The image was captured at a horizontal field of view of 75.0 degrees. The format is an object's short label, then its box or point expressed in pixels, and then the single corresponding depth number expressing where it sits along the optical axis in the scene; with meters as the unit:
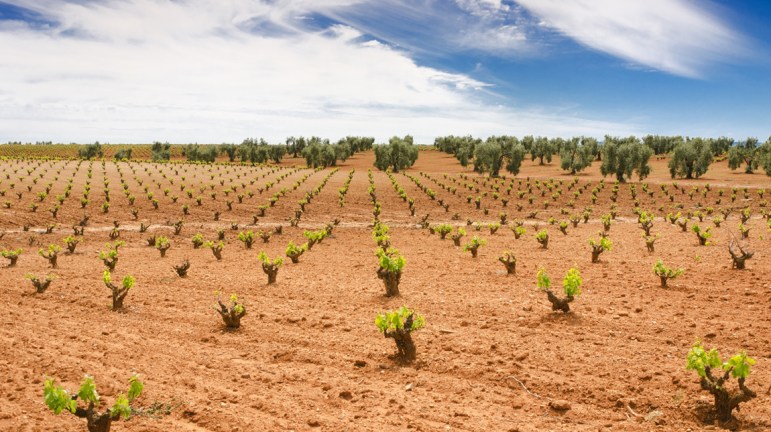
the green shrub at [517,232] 25.16
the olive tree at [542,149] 116.38
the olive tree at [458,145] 110.75
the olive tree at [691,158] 77.62
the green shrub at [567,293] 11.95
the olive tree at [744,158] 85.81
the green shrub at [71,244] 24.75
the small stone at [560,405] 7.74
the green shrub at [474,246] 20.92
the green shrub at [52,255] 19.94
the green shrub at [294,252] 20.78
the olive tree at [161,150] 146.27
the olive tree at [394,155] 103.81
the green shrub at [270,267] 16.54
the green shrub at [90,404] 6.21
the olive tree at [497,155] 82.56
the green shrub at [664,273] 14.37
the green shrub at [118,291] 13.23
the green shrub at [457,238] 24.83
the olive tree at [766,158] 75.88
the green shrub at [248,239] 26.47
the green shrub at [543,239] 23.36
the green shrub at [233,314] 11.54
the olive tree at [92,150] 149.46
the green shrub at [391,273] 14.20
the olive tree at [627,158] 71.00
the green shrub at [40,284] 14.88
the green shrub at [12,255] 20.56
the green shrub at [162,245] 23.92
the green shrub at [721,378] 6.95
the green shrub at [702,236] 20.93
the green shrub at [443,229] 26.55
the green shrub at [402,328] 9.47
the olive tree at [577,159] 90.88
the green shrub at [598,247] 18.61
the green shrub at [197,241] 27.00
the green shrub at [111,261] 18.92
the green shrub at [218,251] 22.85
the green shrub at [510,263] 17.26
